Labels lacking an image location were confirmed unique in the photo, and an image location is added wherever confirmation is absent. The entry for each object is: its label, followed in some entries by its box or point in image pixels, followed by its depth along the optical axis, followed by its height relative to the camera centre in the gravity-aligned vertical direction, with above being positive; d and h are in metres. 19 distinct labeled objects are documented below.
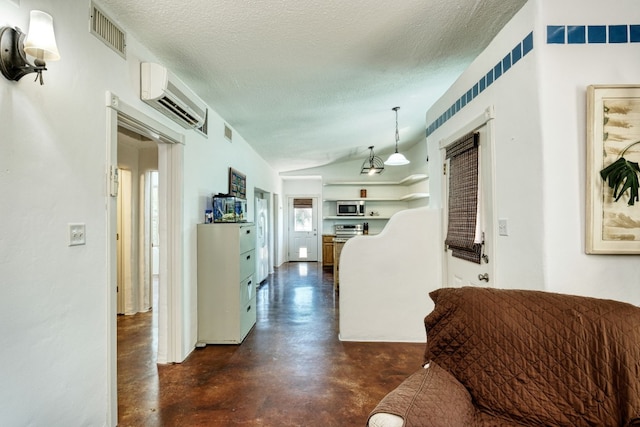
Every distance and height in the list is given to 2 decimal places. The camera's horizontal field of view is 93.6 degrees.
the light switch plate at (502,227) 1.91 -0.08
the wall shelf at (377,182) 6.79 +0.86
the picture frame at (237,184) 3.91 +0.48
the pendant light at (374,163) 6.00 +1.34
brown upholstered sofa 1.09 -0.63
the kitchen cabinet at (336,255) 5.36 -0.71
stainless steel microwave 7.70 +0.22
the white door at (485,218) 2.08 -0.02
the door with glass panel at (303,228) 8.82 -0.33
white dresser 3.04 -0.66
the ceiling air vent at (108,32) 1.68 +1.12
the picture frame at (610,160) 1.54 +0.28
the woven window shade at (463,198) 2.27 +0.14
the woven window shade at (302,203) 8.82 +0.41
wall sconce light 1.19 +0.70
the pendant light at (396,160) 4.53 +0.85
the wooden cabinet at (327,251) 7.89 -0.90
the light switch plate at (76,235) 1.56 -0.08
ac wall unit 2.13 +0.94
